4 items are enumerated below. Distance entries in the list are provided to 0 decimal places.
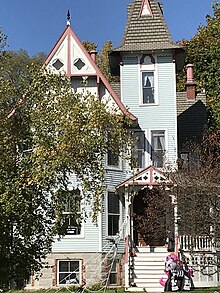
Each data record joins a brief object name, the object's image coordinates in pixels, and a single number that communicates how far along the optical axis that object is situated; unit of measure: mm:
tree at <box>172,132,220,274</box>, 19750
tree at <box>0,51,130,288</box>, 13930
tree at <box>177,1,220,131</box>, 32344
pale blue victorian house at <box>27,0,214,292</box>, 23875
